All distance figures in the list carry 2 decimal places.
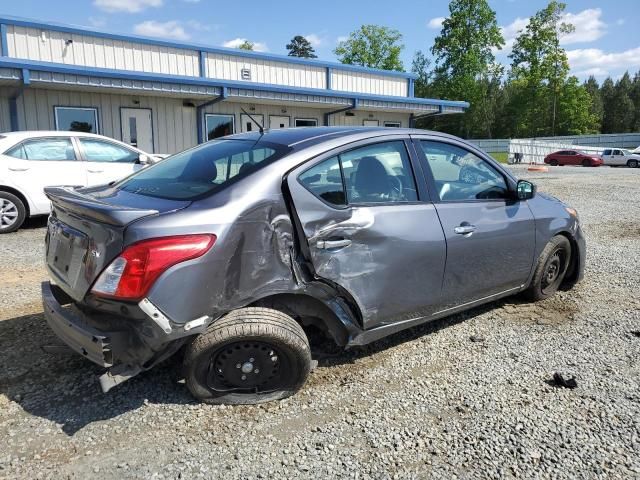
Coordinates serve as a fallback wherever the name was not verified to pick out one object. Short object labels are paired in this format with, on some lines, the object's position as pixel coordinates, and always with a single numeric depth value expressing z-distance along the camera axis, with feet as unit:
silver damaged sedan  8.32
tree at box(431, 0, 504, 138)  194.90
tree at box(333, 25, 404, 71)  222.07
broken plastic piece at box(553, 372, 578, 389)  10.37
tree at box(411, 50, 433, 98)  231.28
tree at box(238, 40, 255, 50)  236.43
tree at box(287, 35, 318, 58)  290.97
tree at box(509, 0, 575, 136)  201.05
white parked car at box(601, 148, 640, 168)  127.29
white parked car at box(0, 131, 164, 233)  26.12
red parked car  130.41
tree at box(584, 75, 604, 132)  250.37
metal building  44.34
